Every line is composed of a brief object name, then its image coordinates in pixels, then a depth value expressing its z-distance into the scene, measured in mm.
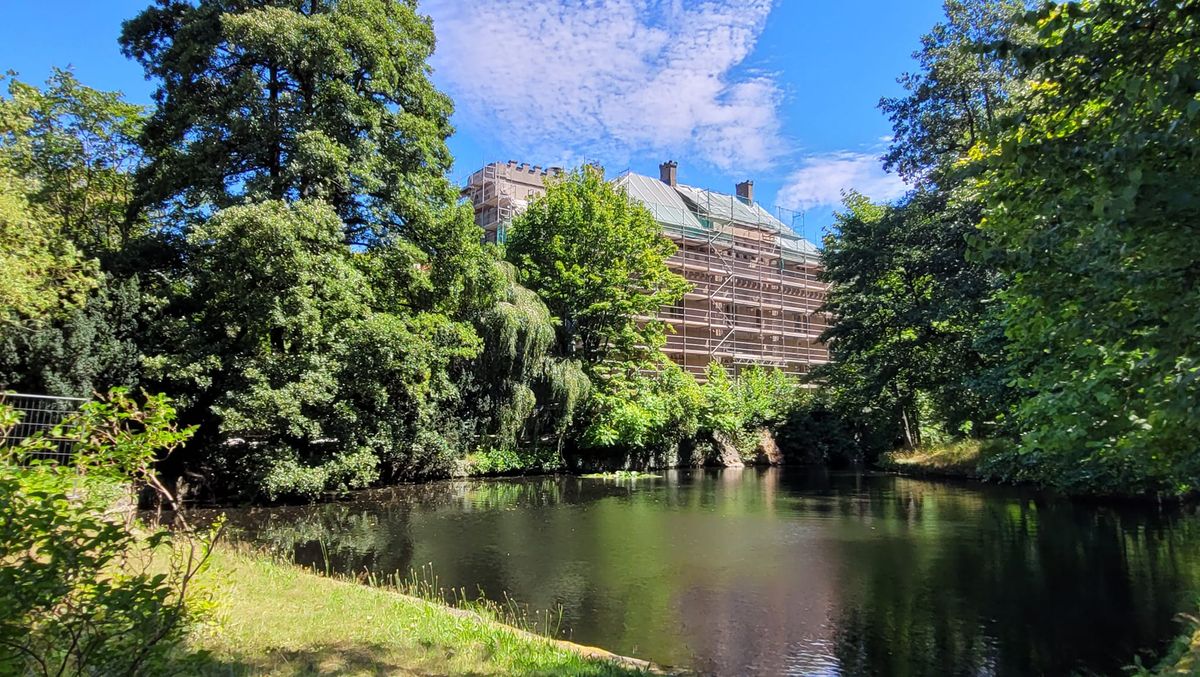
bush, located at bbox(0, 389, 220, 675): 2740
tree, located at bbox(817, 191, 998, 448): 23438
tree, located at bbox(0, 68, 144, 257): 17203
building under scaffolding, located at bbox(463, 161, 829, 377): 43031
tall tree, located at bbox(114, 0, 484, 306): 16484
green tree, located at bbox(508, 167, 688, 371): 30453
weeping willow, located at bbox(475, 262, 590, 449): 23906
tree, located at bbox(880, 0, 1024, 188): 23062
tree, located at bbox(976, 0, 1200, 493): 3314
